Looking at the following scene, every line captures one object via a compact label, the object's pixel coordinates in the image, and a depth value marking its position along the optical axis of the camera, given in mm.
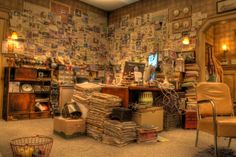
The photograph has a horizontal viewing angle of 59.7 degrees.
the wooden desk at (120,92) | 3201
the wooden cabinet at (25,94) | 4660
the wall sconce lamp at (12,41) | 4949
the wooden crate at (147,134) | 3018
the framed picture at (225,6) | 4379
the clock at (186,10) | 5117
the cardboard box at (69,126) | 3137
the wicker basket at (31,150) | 1939
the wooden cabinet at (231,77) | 6367
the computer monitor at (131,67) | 3771
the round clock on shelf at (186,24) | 5074
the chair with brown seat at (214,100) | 2781
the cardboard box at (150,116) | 3242
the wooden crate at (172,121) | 3953
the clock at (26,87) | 4898
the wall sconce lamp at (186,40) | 5020
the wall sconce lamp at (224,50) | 6484
